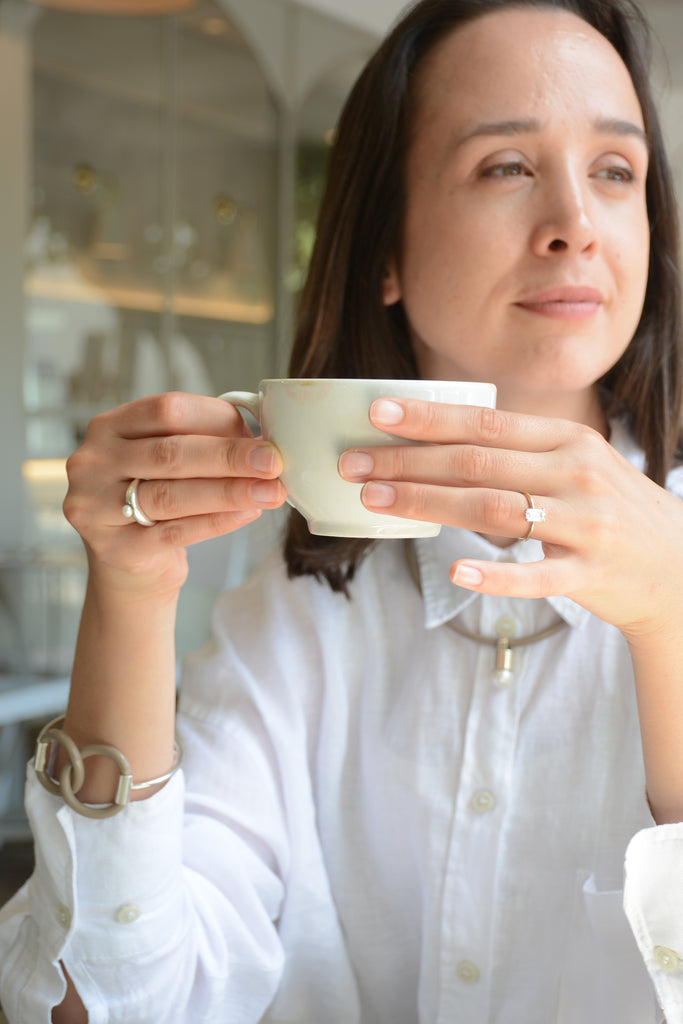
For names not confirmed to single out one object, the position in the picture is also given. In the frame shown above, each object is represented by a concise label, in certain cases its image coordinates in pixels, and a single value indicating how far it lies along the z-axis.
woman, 0.77
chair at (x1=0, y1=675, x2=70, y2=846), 2.46
